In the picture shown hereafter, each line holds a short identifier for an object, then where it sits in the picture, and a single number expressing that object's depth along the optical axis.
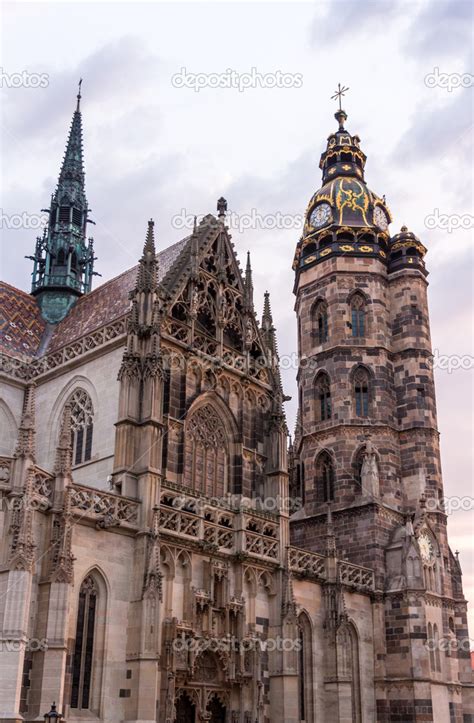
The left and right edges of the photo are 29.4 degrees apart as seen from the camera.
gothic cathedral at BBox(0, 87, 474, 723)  25.84
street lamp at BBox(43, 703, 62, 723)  21.06
